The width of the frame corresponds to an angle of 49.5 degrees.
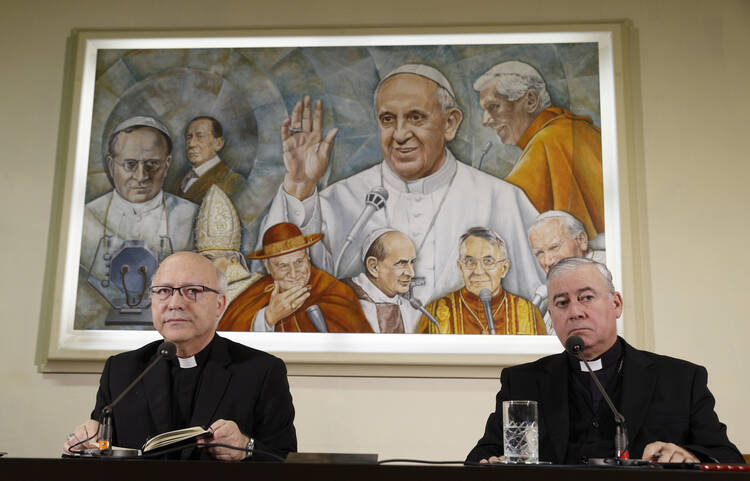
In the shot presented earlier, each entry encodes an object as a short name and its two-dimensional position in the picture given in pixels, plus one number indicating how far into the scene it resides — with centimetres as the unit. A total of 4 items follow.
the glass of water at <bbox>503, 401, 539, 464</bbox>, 236
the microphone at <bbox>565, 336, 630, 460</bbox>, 223
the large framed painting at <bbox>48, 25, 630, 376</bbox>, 389
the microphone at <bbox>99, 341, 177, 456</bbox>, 228
